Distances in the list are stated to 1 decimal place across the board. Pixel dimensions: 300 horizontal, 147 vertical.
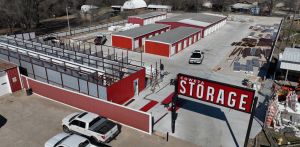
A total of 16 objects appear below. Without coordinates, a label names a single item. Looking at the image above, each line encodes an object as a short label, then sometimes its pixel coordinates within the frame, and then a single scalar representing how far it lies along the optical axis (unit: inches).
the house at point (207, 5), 3141.5
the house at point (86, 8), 2630.4
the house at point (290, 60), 857.1
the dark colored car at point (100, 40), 1447.2
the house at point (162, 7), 2869.0
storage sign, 489.2
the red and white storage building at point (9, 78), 802.9
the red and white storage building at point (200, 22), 1688.1
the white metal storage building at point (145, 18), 2015.5
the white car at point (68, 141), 519.5
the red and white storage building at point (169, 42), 1246.0
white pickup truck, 568.2
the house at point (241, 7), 2872.8
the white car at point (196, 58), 1116.6
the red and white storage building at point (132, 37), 1372.6
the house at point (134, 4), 2869.6
